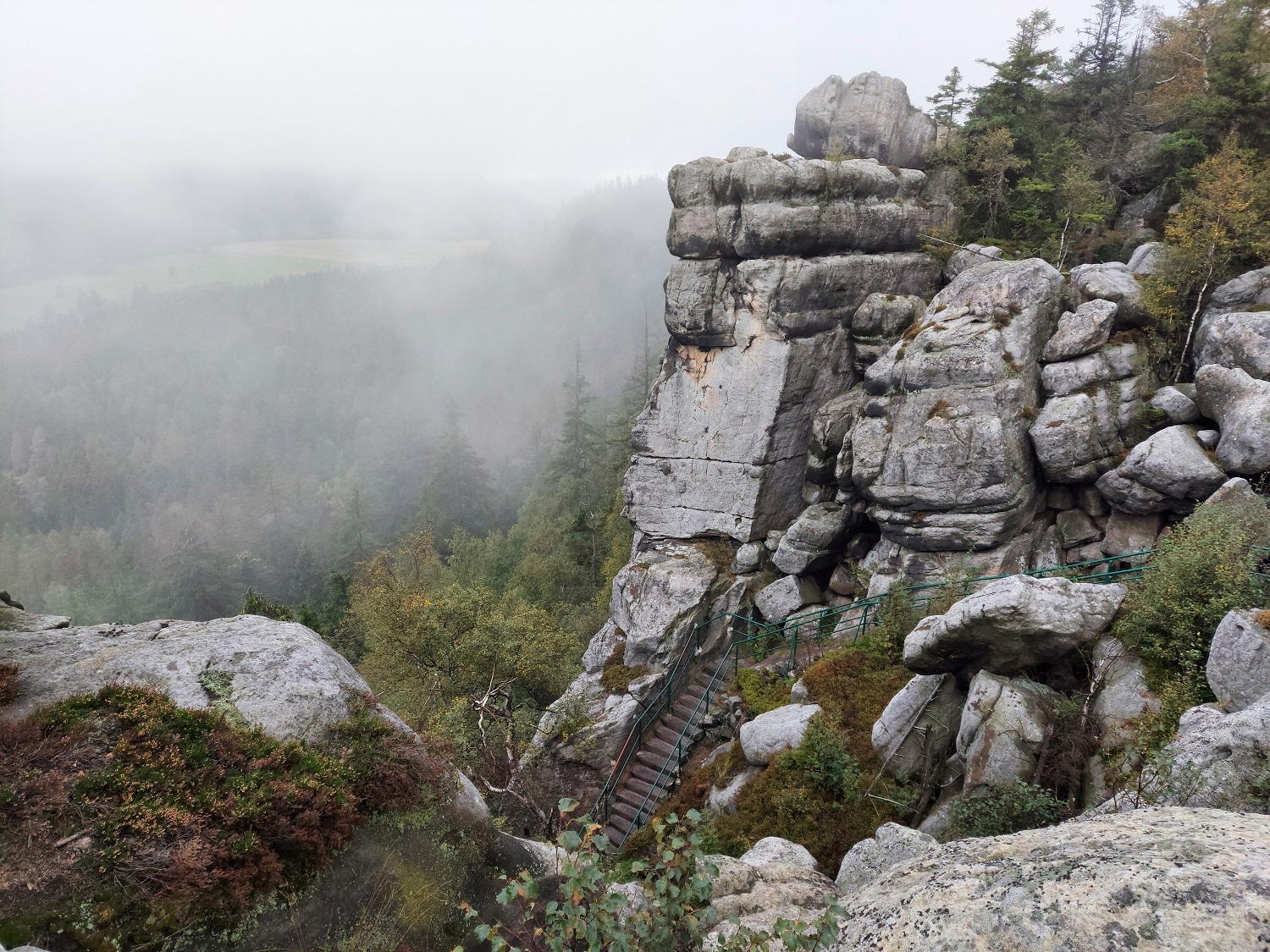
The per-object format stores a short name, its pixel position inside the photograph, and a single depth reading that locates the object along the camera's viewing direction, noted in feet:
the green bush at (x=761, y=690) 50.75
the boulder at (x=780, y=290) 73.05
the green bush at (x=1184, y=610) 26.25
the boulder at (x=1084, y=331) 58.75
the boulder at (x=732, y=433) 75.31
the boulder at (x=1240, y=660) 23.40
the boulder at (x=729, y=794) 40.42
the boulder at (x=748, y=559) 75.66
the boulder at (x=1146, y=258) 62.41
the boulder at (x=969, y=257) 77.20
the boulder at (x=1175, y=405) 54.08
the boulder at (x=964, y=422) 57.88
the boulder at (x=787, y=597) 70.54
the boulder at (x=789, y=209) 72.74
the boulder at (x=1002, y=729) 27.81
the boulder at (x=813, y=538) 70.13
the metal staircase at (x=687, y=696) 55.36
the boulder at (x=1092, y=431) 56.59
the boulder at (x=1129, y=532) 54.19
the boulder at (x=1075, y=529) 58.34
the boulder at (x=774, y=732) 40.81
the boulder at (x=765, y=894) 20.35
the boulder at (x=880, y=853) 25.03
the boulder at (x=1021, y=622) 30.78
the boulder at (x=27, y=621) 26.50
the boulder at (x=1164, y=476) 49.42
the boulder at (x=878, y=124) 85.51
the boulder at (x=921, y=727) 34.17
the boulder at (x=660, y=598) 71.67
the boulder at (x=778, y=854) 28.02
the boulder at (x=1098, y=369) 57.98
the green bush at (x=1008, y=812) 24.84
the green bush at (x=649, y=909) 11.12
